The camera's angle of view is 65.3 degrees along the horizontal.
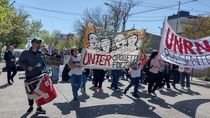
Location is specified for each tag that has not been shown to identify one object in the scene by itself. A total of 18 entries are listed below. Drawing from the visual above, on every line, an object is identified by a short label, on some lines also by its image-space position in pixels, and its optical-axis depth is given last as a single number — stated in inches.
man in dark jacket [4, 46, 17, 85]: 269.6
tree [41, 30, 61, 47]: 1874.6
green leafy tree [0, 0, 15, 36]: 307.2
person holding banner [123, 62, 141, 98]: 208.2
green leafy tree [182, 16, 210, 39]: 540.4
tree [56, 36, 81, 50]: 1170.4
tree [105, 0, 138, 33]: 935.2
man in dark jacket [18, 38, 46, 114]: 149.2
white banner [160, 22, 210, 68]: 207.3
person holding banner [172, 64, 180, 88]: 288.6
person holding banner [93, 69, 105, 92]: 234.3
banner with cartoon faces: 187.1
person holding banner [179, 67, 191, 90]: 278.6
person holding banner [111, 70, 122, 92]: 244.4
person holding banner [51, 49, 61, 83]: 297.1
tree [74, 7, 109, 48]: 992.5
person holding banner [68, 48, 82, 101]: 185.9
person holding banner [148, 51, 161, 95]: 216.0
